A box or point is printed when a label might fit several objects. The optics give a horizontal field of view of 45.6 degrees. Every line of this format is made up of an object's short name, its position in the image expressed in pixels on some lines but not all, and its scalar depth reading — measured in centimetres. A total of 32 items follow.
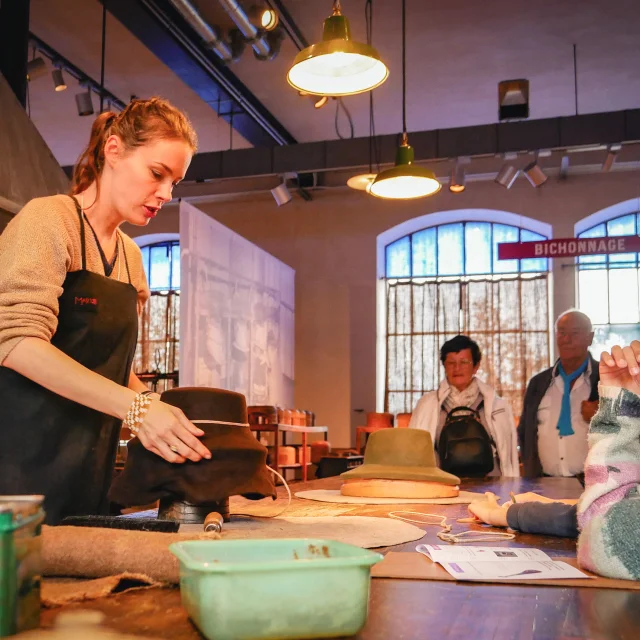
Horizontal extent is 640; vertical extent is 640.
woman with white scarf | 463
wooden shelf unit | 876
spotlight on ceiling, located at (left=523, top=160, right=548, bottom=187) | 933
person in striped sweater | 112
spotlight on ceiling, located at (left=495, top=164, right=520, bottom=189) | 948
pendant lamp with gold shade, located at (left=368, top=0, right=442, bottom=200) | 504
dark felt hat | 141
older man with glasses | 459
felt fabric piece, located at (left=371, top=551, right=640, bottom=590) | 104
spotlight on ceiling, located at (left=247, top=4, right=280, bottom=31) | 628
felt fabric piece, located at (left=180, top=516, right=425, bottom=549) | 130
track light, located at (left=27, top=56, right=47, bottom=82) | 691
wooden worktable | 78
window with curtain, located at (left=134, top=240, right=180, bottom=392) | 1239
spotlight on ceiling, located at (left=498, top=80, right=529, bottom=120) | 798
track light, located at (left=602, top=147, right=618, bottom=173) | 883
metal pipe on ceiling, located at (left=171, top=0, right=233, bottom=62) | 614
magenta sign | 845
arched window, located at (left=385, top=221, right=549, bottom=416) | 1131
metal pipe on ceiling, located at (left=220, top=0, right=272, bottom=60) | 604
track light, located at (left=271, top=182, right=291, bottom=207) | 1012
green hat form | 246
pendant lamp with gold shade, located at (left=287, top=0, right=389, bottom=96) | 351
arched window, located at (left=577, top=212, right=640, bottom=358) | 1097
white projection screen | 830
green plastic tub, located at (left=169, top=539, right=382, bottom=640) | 73
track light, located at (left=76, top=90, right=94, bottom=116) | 790
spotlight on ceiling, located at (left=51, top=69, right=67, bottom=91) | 755
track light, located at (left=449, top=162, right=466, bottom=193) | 938
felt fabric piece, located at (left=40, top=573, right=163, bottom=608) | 88
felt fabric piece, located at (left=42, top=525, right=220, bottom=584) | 97
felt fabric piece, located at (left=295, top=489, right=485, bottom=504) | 225
